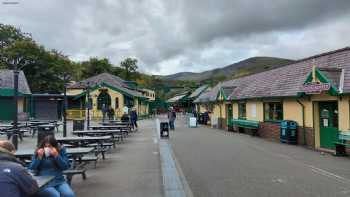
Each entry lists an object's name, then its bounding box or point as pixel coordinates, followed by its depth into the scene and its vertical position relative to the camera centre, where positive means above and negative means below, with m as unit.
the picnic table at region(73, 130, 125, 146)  16.45 -0.94
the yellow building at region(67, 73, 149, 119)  46.50 +1.44
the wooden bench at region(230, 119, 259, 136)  24.27 -0.98
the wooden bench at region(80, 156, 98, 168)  10.12 -1.26
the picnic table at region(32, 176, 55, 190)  5.50 -1.03
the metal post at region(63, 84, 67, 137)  17.06 -0.09
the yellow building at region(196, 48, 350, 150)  15.19 +0.50
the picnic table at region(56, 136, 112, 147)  12.41 -0.95
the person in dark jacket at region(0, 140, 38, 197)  4.06 -0.71
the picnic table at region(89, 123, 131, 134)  20.17 -0.88
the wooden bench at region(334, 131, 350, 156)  14.11 -1.34
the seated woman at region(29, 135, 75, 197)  6.38 -0.87
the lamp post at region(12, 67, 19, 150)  9.75 +0.38
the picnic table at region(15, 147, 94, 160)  8.81 -0.98
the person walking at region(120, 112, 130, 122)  27.20 -0.54
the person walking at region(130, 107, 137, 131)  28.09 -0.54
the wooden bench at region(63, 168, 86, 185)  7.87 -1.27
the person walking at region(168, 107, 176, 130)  30.44 -0.53
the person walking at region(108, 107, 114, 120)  37.12 -0.20
